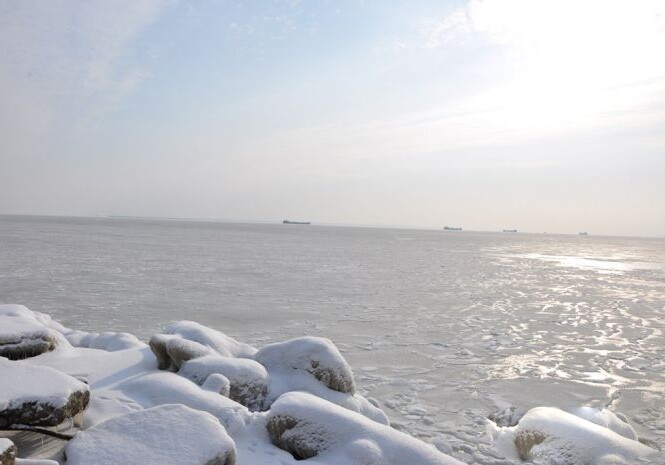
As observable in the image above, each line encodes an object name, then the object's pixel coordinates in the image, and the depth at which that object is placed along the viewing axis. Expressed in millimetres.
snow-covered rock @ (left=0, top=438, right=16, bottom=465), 2968
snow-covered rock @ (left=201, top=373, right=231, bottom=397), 5504
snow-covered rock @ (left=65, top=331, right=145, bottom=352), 7797
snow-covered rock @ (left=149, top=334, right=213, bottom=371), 6430
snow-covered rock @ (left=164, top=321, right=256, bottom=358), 7250
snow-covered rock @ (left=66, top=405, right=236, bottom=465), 3288
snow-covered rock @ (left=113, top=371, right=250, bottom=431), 4598
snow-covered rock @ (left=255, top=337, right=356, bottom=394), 6277
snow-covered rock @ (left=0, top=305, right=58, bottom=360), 5906
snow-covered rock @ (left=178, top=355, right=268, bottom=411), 5818
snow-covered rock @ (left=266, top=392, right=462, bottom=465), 3994
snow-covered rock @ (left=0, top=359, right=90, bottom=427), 3658
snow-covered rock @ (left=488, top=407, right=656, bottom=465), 5055
